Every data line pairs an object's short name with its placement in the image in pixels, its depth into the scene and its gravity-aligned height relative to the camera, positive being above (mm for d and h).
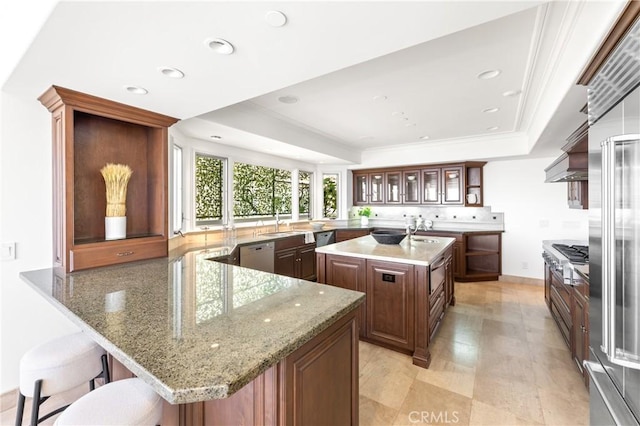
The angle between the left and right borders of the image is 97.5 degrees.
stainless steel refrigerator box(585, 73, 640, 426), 987 -169
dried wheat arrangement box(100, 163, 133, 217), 2139 +219
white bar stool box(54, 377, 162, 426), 1004 -724
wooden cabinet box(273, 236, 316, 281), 4247 -744
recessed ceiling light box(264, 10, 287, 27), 1196 +853
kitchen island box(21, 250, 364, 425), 827 -440
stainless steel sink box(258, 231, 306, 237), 4480 -349
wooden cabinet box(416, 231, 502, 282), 5078 -797
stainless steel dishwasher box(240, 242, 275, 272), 3654 -588
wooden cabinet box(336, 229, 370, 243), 5820 -456
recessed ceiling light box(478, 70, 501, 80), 2490 +1234
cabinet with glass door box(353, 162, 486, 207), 5414 +551
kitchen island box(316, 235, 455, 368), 2504 -722
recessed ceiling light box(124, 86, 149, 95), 1859 +841
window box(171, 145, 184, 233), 3469 +322
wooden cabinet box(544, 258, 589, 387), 2096 -891
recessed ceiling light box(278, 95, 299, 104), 3104 +1281
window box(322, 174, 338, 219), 6438 +372
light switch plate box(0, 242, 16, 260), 1904 -244
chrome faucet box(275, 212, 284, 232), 5047 -172
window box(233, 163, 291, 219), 4590 +391
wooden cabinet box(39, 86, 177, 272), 1905 +305
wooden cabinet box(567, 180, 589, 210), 2916 +168
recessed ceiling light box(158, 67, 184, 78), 1649 +853
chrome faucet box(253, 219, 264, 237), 4688 -291
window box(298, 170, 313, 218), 5891 +414
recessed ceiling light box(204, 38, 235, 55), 1390 +857
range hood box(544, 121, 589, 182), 2154 +444
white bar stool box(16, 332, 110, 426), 1328 -764
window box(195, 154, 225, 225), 3949 +365
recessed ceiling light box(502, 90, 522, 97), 2909 +1240
